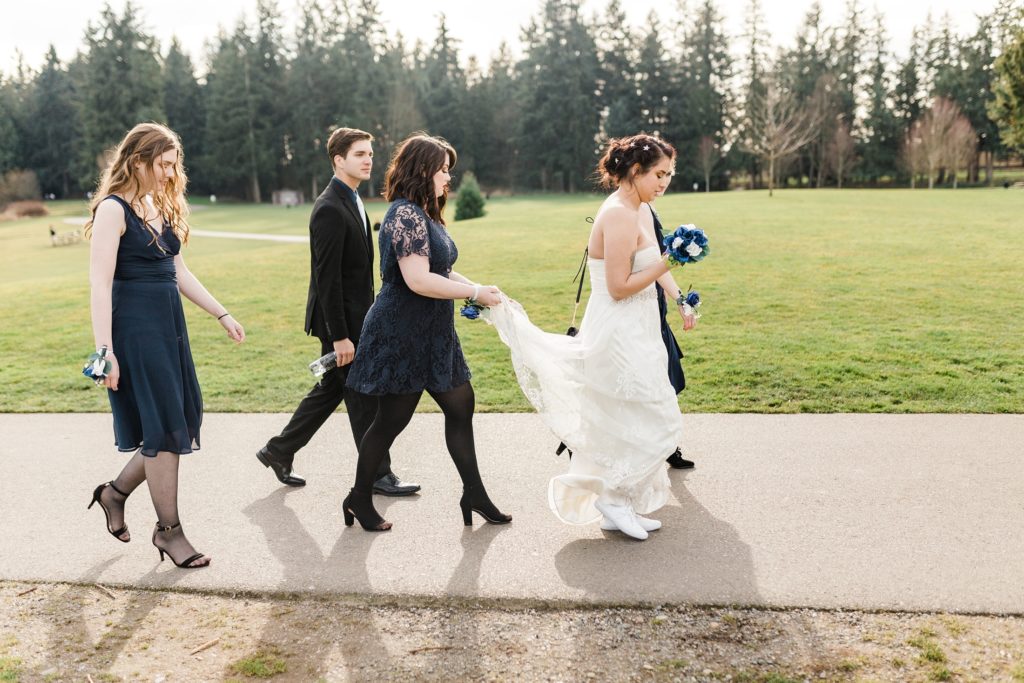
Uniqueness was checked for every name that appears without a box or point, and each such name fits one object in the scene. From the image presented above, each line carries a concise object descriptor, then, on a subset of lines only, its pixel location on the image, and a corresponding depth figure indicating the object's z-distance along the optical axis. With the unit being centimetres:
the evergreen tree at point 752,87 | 6769
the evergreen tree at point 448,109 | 7356
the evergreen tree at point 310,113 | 6962
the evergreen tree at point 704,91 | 6881
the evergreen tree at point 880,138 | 6775
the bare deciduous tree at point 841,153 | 6531
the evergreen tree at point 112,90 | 6938
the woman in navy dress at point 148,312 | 390
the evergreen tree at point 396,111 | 6844
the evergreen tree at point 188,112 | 7531
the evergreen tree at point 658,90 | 7075
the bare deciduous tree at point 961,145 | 5956
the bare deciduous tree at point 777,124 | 5256
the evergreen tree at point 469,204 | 3141
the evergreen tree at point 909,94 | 7038
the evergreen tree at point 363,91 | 6900
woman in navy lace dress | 409
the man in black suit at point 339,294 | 461
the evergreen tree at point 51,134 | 7988
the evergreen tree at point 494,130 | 7500
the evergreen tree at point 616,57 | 7244
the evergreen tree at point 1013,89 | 3897
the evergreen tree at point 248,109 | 6894
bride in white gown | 430
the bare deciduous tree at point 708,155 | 6522
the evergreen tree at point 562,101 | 7100
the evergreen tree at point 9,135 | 7650
